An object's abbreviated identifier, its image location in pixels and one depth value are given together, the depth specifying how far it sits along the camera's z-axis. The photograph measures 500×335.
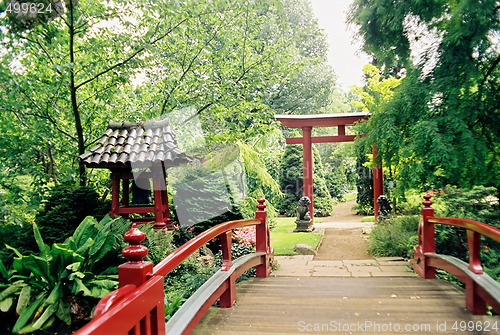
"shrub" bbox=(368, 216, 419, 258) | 6.53
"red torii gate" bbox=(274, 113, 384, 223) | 11.04
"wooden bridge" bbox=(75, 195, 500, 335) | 1.60
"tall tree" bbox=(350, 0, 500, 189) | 4.48
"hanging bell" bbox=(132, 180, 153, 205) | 5.14
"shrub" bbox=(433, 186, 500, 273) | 5.25
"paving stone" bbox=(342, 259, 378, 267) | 6.14
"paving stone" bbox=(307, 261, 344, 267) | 6.27
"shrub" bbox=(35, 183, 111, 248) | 4.51
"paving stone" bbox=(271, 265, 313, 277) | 5.45
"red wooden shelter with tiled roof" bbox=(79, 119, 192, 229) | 4.55
